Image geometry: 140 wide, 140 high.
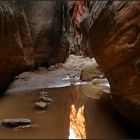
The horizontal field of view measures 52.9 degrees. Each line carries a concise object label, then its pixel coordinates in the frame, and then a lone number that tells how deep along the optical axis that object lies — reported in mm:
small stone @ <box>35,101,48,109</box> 2997
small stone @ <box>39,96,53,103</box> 3241
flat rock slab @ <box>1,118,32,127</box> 2459
